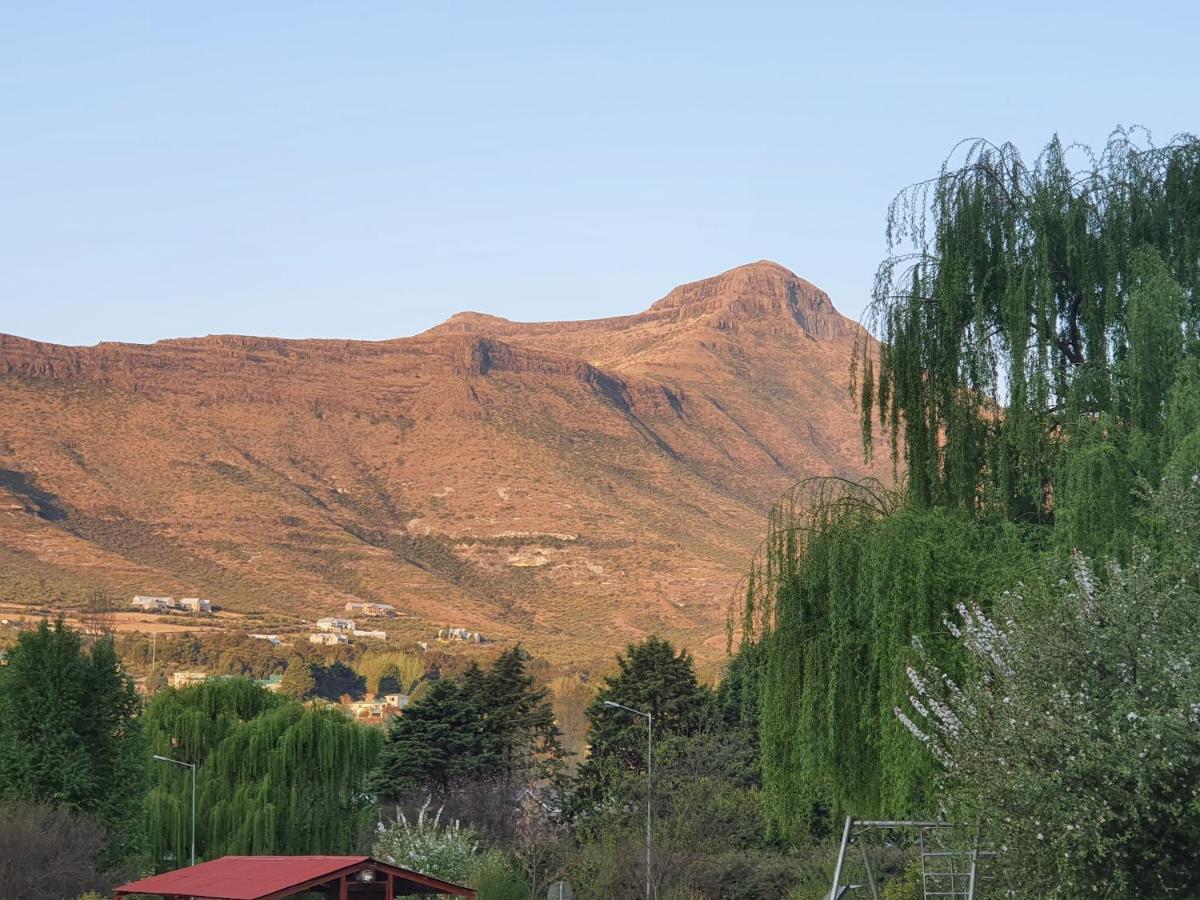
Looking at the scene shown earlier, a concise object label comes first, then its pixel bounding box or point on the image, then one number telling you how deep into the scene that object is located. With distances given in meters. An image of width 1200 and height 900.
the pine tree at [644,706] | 70.75
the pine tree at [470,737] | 73.38
